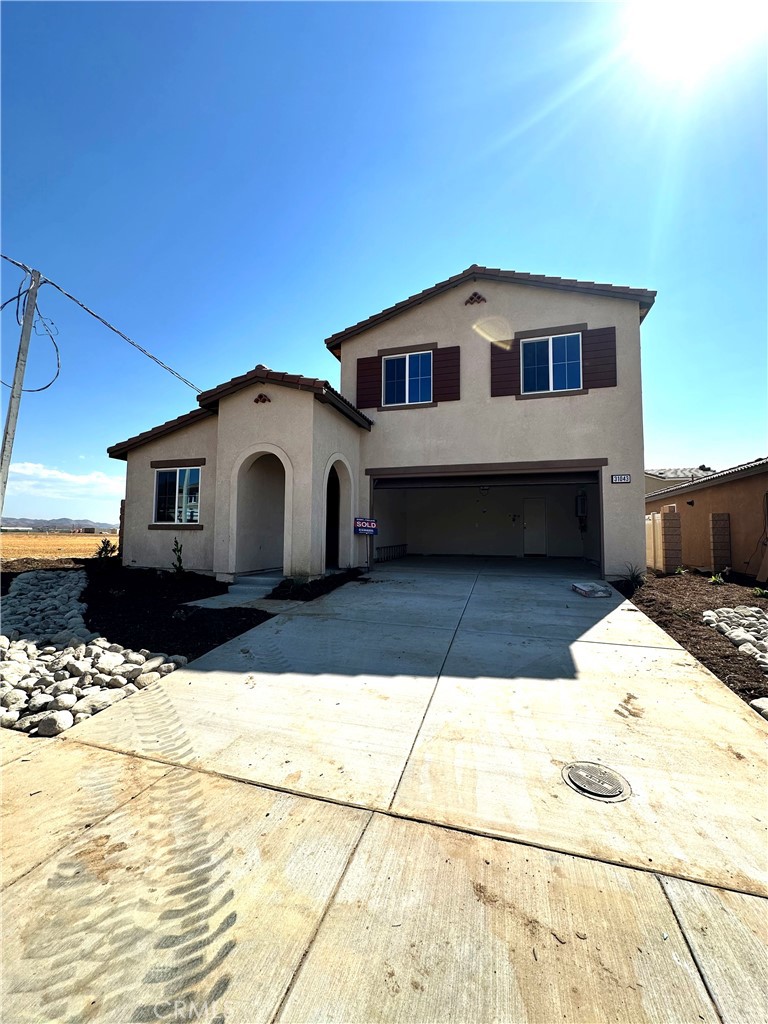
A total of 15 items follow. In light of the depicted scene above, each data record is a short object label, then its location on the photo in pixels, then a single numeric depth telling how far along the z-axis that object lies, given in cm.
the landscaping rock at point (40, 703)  368
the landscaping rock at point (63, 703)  367
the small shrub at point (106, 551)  1207
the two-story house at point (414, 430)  919
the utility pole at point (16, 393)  681
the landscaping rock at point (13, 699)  373
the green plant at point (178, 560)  930
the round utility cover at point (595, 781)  256
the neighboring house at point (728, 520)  1060
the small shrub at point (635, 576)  930
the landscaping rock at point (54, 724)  332
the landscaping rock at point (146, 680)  427
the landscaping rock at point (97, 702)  369
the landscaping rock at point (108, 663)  441
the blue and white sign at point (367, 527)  1105
